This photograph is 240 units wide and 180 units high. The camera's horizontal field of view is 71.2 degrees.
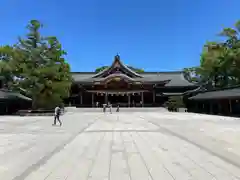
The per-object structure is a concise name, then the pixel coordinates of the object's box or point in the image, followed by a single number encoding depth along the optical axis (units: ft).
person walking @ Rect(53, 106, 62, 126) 38.06
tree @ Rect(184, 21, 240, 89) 75.52
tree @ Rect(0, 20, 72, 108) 63.92
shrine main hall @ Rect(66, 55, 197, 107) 101.55
